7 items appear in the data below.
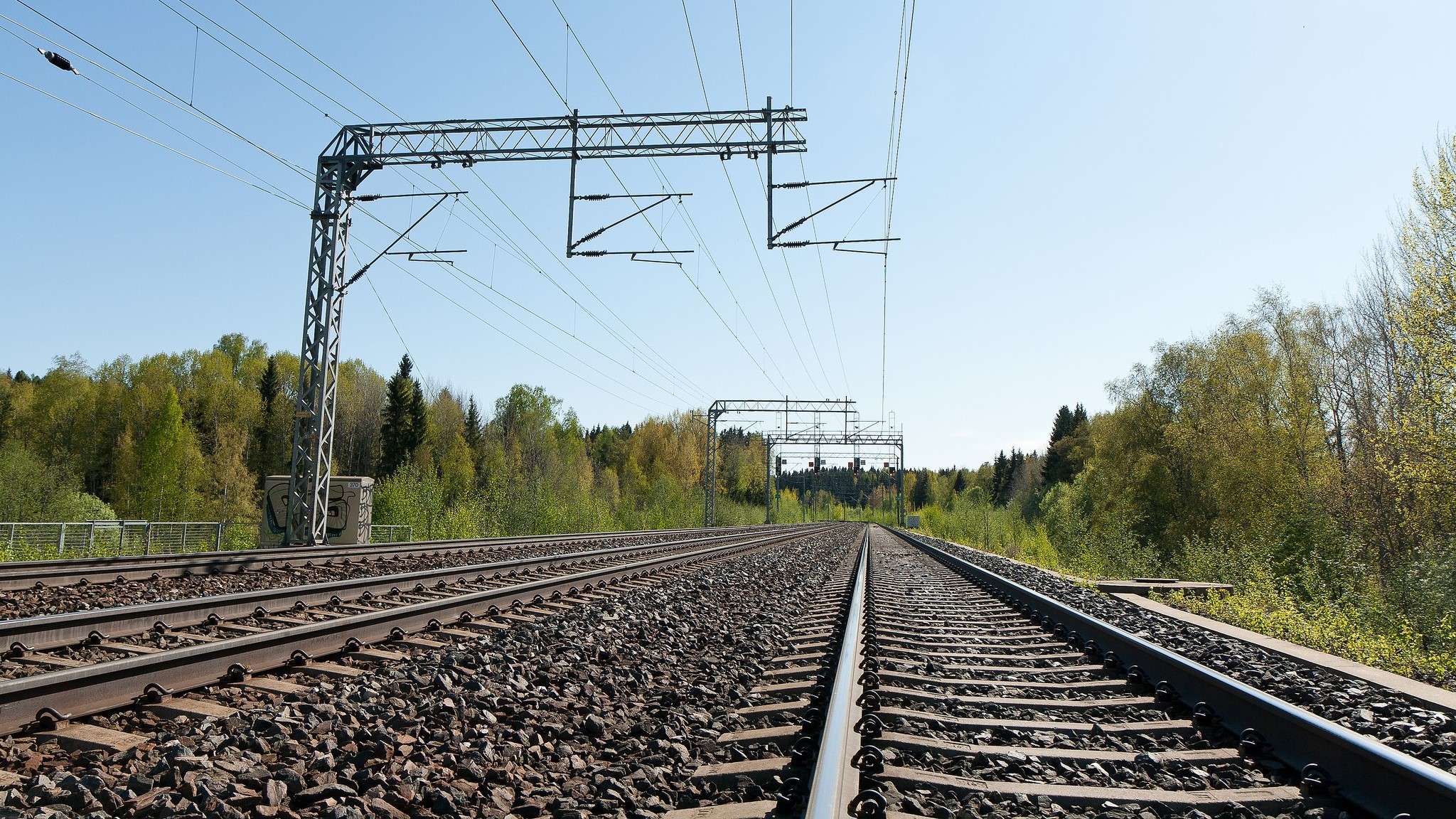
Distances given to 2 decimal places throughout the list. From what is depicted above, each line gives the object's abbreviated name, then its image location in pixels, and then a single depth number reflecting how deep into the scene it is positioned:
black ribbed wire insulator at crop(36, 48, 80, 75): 8.27
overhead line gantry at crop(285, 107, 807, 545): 15.49
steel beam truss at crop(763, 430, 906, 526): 51.77
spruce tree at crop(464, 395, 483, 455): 71.75
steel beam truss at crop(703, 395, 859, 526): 44.12
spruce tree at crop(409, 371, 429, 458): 58.66
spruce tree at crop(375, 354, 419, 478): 58.12
